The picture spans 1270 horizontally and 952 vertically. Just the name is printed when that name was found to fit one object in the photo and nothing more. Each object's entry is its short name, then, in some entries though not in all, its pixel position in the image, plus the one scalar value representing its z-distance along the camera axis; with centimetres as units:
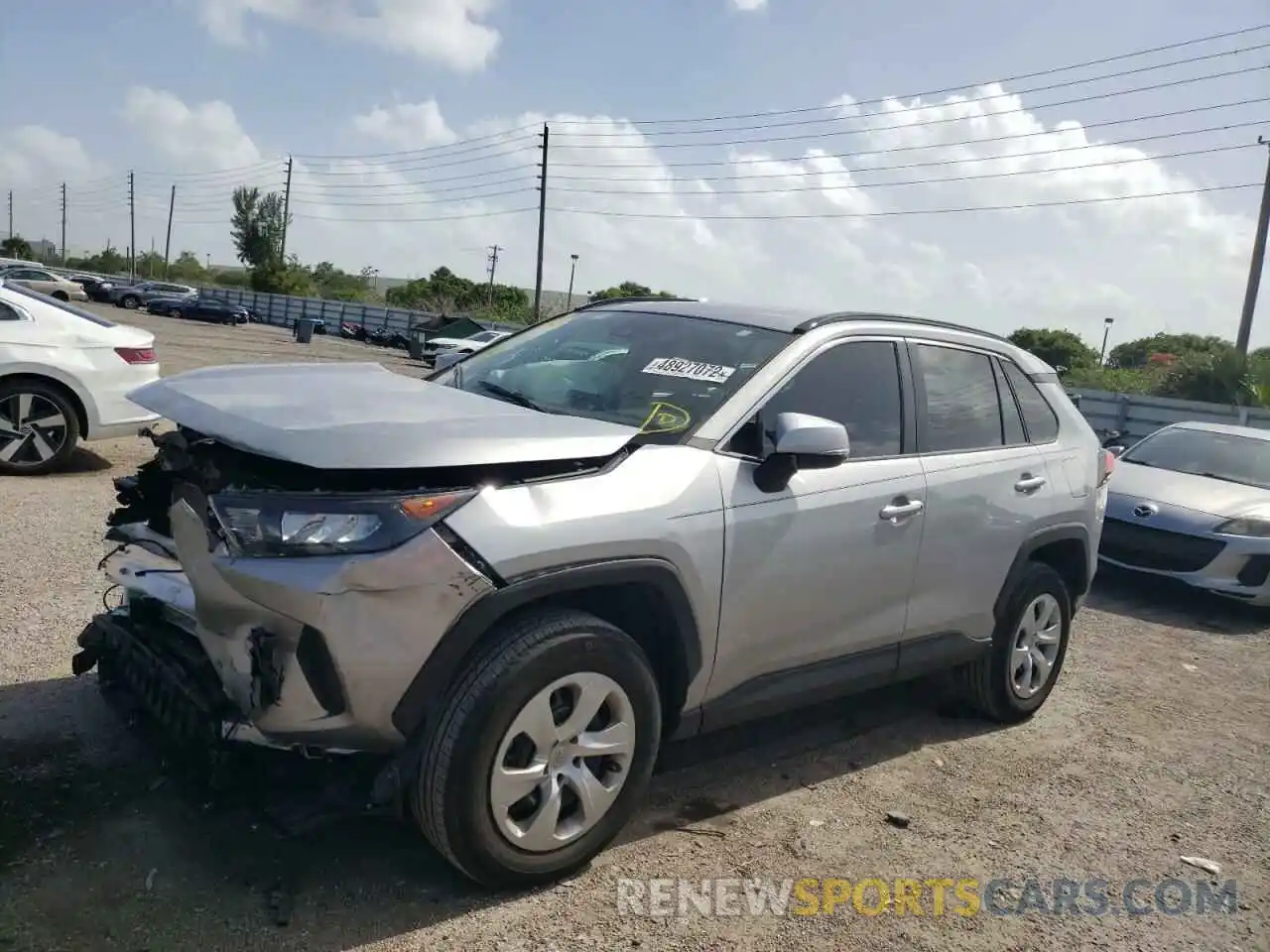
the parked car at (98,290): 5088
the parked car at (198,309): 4669
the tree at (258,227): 8069
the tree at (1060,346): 4991
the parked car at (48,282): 3771
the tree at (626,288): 5174
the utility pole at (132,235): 8762
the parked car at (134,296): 4991
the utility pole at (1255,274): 2597
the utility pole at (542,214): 4741
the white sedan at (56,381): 771
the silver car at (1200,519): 746
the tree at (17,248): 9481
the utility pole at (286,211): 8069
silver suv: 275
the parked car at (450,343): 3107
